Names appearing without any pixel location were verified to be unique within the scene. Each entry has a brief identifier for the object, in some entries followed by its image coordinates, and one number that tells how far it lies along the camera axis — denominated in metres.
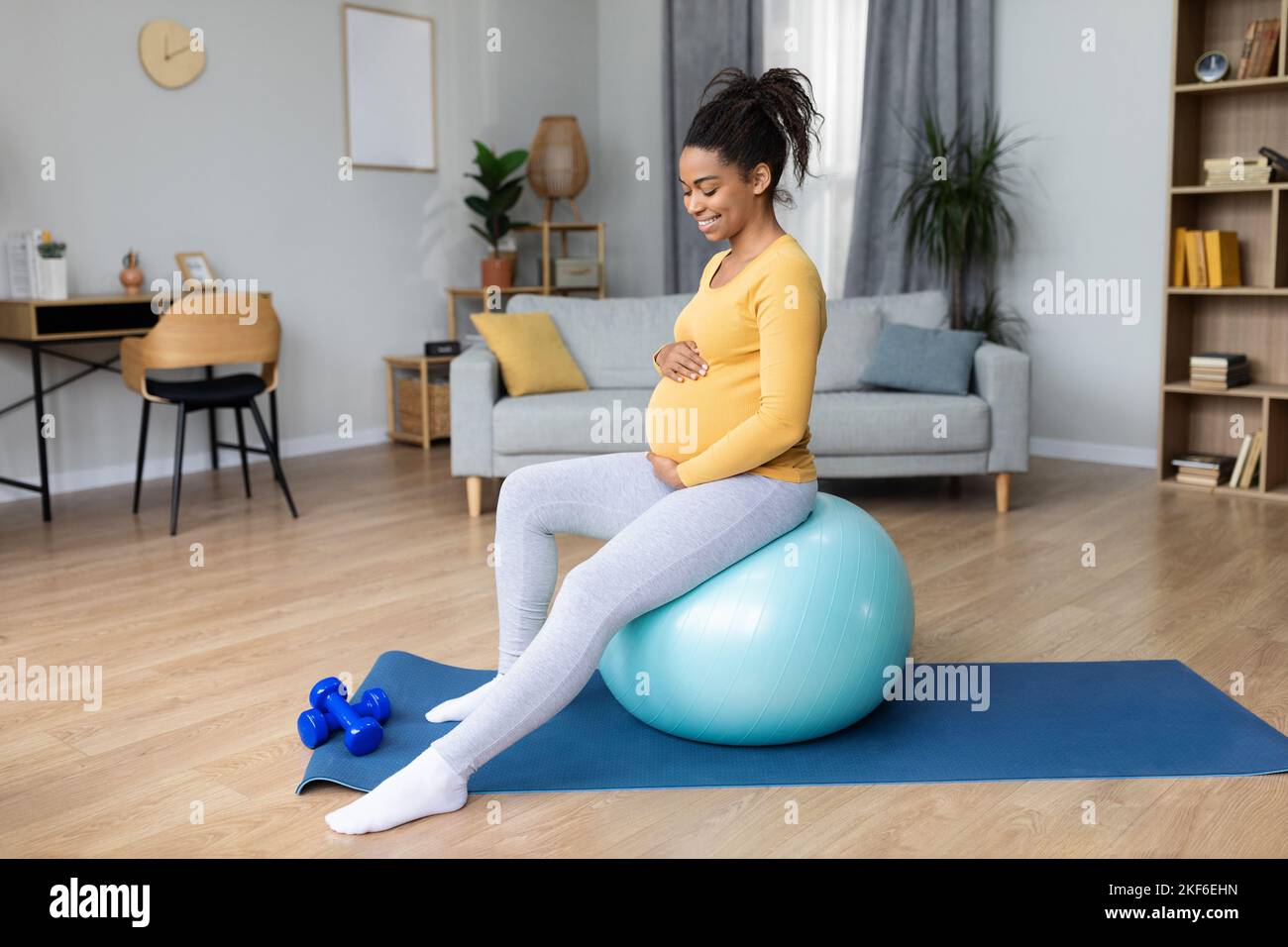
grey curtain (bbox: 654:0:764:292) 5.99
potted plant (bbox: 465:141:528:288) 5.78
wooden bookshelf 4.50
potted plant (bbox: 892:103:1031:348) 5.11
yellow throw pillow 4.37
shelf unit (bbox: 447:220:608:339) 5.93
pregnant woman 1.96
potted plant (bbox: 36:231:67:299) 4.31
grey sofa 4.19
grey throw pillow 4.34
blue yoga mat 2.12
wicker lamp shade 6.07
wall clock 4.82
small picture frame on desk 4.95
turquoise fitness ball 2.10
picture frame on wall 5.56
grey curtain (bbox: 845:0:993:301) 5.24
